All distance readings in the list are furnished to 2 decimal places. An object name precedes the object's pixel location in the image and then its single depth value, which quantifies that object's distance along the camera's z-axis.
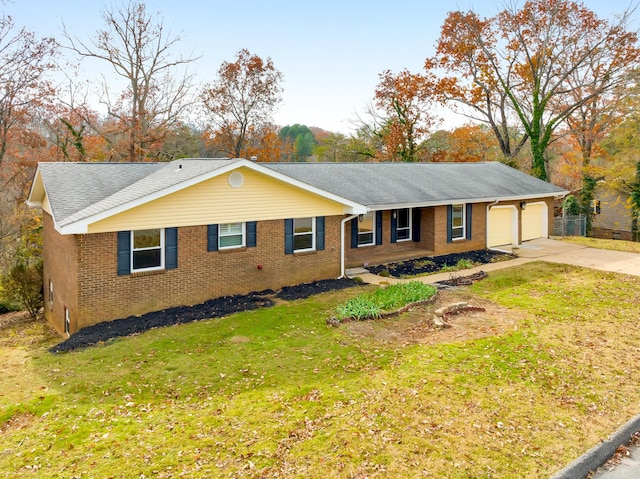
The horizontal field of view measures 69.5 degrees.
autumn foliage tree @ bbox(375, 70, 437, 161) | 39.22
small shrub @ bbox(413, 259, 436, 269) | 18.59
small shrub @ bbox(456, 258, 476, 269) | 18.56
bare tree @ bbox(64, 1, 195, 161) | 29.56
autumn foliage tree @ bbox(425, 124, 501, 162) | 40.66
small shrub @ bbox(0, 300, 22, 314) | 19.22
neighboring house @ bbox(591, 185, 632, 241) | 36.93
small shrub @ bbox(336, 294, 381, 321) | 11.91
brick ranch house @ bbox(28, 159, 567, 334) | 11.84
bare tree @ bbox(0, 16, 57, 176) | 23.50
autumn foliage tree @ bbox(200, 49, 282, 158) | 36.59
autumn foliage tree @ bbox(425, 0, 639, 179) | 33.09
